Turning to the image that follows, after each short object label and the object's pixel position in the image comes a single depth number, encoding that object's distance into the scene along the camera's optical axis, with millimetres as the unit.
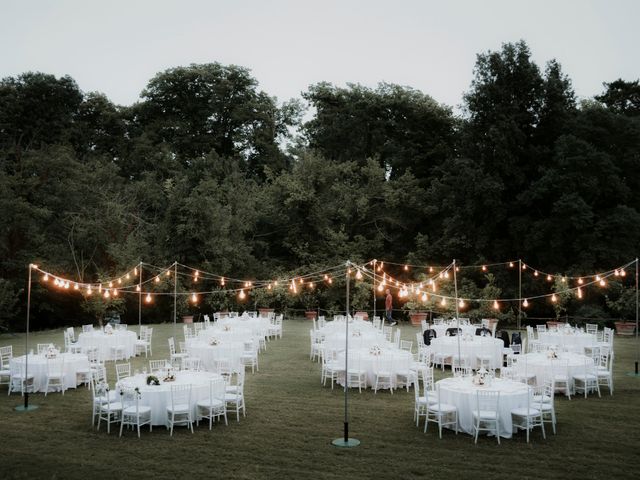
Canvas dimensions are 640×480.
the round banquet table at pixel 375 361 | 13109
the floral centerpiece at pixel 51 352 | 13352
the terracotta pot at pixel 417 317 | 26594
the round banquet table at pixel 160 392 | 9938
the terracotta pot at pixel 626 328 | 22922
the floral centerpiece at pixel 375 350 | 13430
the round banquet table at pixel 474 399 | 9375
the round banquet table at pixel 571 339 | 16620
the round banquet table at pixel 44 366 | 12781
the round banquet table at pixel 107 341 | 17359
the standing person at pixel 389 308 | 26312
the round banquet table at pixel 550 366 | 12375
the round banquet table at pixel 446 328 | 18819
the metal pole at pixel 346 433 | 9016
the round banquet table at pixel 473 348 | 15406
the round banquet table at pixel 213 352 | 15328
